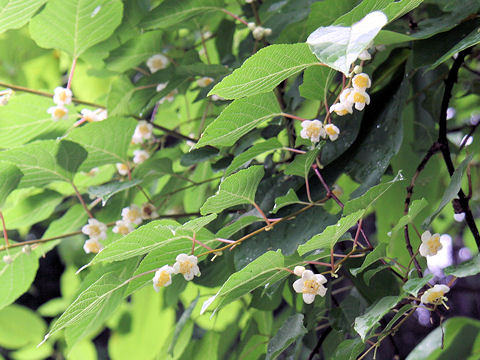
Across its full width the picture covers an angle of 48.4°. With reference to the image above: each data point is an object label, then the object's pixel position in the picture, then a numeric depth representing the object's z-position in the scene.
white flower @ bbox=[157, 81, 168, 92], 0.71
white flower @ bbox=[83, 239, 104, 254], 0.69
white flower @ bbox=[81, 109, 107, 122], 0.70
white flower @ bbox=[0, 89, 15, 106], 0.66
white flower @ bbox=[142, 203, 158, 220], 0.70
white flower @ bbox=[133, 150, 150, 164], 0.77
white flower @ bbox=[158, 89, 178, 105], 0.77
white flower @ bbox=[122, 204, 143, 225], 0.67
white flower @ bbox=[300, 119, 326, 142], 0.51
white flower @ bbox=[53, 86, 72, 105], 0.66
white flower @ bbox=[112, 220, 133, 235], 0.67
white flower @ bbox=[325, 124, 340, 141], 0.51
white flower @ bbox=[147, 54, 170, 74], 0.73
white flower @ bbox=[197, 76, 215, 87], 0.74
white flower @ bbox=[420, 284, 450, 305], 0.44
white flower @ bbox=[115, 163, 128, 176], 0.75
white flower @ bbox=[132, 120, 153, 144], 0.73
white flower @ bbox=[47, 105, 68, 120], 0.66
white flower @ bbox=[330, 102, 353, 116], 0.48
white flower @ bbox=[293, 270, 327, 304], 0.48
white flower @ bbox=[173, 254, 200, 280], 0.49
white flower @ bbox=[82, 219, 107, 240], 0.68
